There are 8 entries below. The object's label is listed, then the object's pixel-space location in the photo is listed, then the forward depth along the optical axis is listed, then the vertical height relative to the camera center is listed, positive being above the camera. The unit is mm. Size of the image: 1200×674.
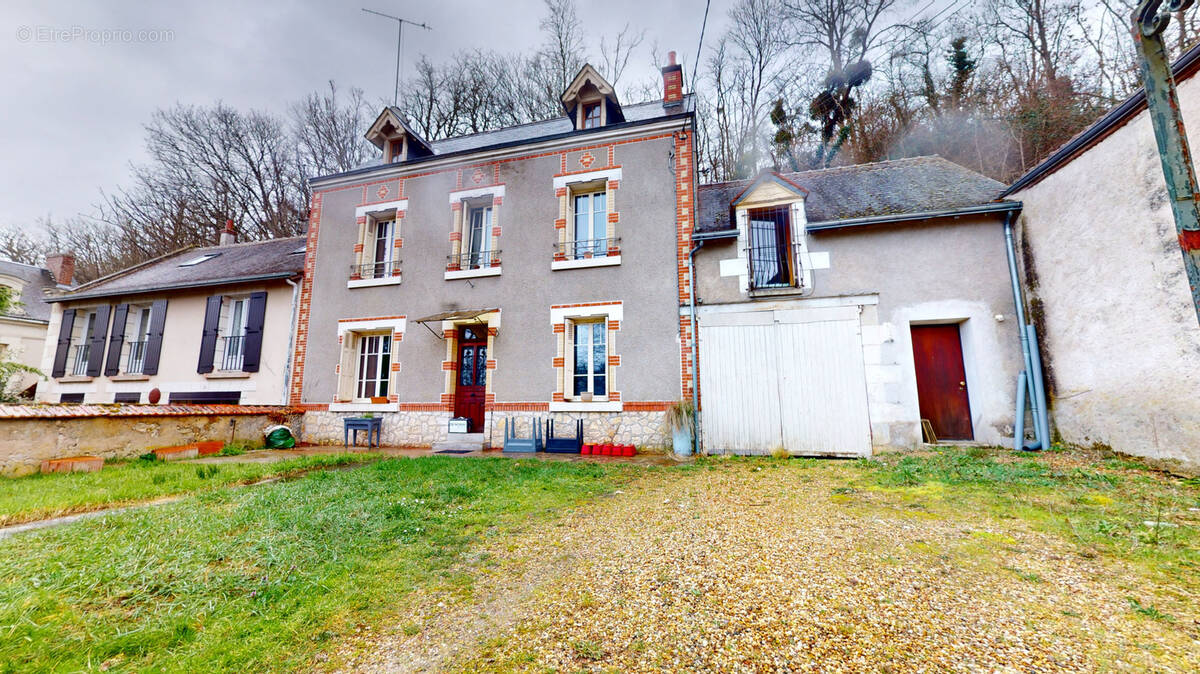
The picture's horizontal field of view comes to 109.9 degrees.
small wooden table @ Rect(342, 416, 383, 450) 8645 -583
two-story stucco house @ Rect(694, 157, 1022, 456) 6598 +1195
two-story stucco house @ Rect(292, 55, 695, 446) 7852 +2402
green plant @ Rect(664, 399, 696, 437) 7008 -345
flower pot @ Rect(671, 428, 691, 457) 6929 -749
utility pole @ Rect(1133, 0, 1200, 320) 2387 +1611
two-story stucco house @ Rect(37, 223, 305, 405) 9812 +1562
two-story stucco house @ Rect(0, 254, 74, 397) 15000 +3140
